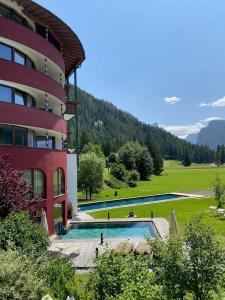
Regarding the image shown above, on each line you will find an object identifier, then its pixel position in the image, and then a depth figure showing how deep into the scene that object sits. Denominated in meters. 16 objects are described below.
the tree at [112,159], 69.15
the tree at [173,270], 7.40
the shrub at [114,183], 53.01
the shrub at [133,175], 57.99
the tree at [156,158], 75.63
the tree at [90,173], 38.11
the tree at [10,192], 12.48
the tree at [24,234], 9.86
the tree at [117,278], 7.13
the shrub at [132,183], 55.83
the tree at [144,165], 65.09
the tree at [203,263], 7.42
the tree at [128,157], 62.89
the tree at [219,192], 26.59
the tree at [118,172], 56.78
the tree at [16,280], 6.62
